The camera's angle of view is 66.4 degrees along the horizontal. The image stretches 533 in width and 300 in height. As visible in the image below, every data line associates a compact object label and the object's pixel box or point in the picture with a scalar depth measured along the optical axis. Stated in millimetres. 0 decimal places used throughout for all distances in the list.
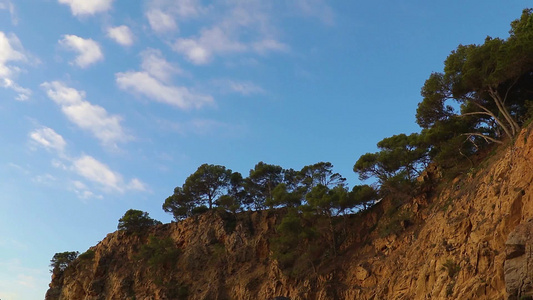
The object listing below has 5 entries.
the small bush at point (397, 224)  27781
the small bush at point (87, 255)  48125
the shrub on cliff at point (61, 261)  52931
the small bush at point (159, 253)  40438
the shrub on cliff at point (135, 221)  47719
